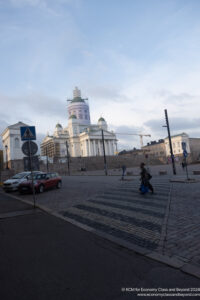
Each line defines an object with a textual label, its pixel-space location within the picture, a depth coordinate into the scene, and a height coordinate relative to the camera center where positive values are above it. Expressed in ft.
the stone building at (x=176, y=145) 345.31 +32.07
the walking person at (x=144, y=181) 35.83 -2.69
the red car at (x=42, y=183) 50.70 -2.40
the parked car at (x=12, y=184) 58.03 -2.25
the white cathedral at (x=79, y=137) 329.31 +54.61
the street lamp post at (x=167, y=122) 78.42 +15.32
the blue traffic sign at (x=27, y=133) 32.37 +6.47
